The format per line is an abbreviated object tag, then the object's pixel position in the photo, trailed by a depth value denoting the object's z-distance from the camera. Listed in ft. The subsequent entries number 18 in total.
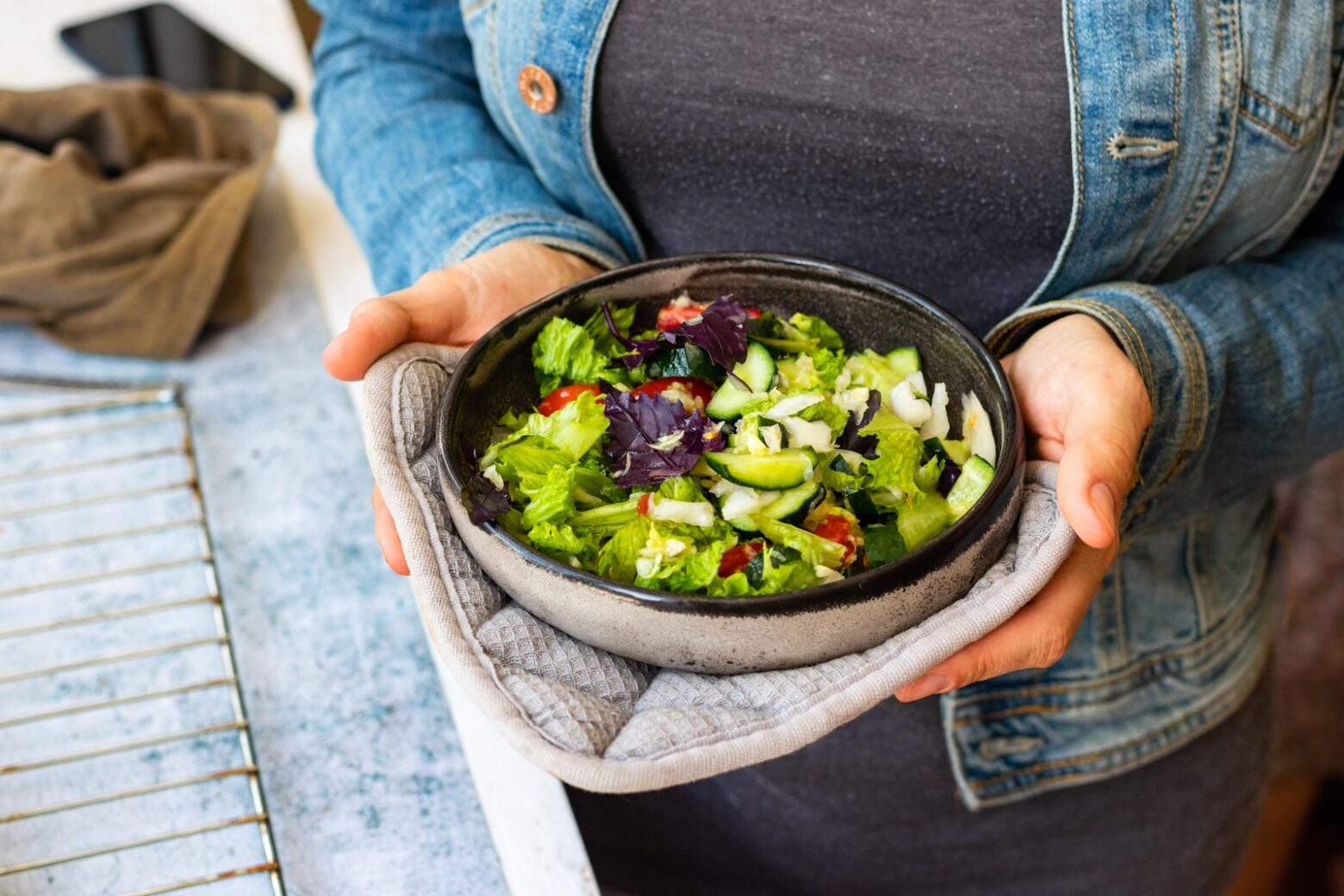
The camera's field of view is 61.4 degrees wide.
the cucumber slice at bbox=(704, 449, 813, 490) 3.19
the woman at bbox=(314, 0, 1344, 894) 3.78
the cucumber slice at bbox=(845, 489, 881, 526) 3.24
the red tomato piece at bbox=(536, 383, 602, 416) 3.57
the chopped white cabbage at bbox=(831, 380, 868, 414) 3.55
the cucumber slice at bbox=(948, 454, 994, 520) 3.30
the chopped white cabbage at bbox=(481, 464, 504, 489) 3.24
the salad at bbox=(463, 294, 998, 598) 3.11
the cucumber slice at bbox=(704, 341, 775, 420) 3.55
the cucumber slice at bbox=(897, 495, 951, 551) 3.16
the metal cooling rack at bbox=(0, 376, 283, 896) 3.58
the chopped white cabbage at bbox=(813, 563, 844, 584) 3.01
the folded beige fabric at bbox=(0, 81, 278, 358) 5.37
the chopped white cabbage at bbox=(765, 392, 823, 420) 3.43
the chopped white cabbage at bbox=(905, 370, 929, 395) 3.69
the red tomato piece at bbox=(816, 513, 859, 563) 3.15
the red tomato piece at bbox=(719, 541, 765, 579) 3.09
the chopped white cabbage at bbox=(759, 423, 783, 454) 3.27
